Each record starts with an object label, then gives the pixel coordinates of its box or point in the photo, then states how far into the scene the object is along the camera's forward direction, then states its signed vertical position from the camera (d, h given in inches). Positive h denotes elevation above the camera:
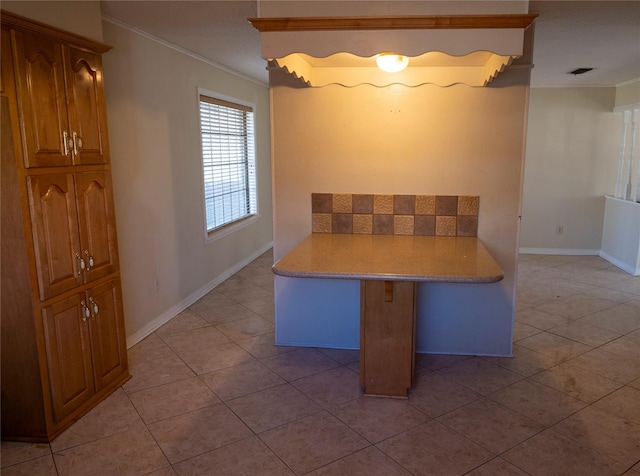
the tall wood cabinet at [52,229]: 85.1 -13.6
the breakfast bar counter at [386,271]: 92.2 -21.5
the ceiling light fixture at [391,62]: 104.0 +20.1
